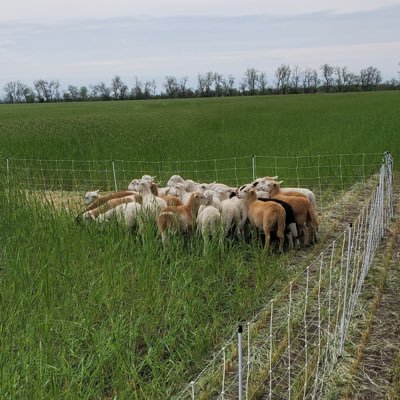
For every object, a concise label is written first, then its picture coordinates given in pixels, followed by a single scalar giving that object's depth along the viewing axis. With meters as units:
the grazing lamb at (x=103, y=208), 6.30
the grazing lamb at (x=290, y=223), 6.25
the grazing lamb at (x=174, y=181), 7.69
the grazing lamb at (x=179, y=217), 5.80
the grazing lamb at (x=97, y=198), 6.96
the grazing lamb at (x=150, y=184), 7.28
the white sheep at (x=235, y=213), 6.30
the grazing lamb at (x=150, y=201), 6.19
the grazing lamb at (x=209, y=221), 5.92
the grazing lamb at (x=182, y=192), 7.11
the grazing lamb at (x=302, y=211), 6.34
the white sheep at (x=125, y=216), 6.05
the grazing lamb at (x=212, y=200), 6.54
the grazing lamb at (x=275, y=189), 6.93
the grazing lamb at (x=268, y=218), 5.98
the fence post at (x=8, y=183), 7.11
